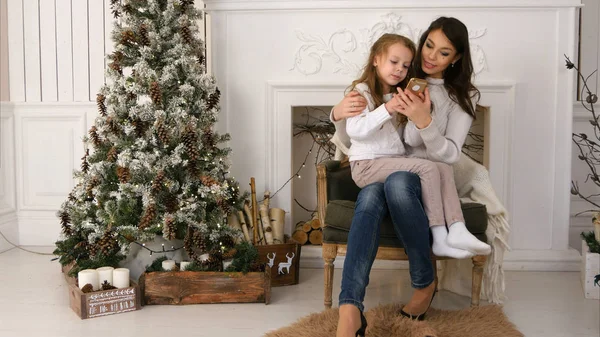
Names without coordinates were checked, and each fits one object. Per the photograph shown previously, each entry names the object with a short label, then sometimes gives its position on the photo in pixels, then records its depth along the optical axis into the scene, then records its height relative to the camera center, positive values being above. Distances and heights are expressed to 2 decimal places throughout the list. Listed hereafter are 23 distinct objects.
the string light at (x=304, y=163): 3.81 -0.13
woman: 2.12 -0.06
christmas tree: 2.72 -0.06
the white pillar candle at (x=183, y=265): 2.69 -0.55
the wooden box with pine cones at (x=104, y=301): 2.45 -0.67
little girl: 2.22 +0.00
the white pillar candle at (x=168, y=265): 2.67 -0.55
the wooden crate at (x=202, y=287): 2.62 -0.64
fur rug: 2.18 -0.70
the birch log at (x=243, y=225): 3.08 -0.43
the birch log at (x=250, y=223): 3.08 -0.42
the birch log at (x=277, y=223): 3.18 -0.43
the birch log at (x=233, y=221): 3.11 -0.41
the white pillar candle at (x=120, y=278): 2.57 -0.58
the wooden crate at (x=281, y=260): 2.92 -0.58
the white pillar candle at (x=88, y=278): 2.53 -0.58
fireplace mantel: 3.22 +0.36
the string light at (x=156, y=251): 2.83 -0.51
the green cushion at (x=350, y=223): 2.39 -0.32
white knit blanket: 2.58 -0.39
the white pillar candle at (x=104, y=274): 2.57 -0.57
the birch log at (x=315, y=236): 3.48 -0.55
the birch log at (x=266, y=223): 3.12 -0.42
